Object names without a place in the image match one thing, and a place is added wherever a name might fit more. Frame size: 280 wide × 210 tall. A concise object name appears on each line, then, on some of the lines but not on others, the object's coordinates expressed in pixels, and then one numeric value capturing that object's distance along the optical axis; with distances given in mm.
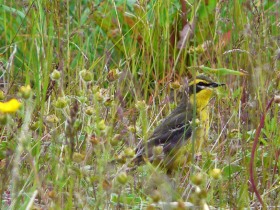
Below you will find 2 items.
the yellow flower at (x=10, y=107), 4309
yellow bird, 7840
